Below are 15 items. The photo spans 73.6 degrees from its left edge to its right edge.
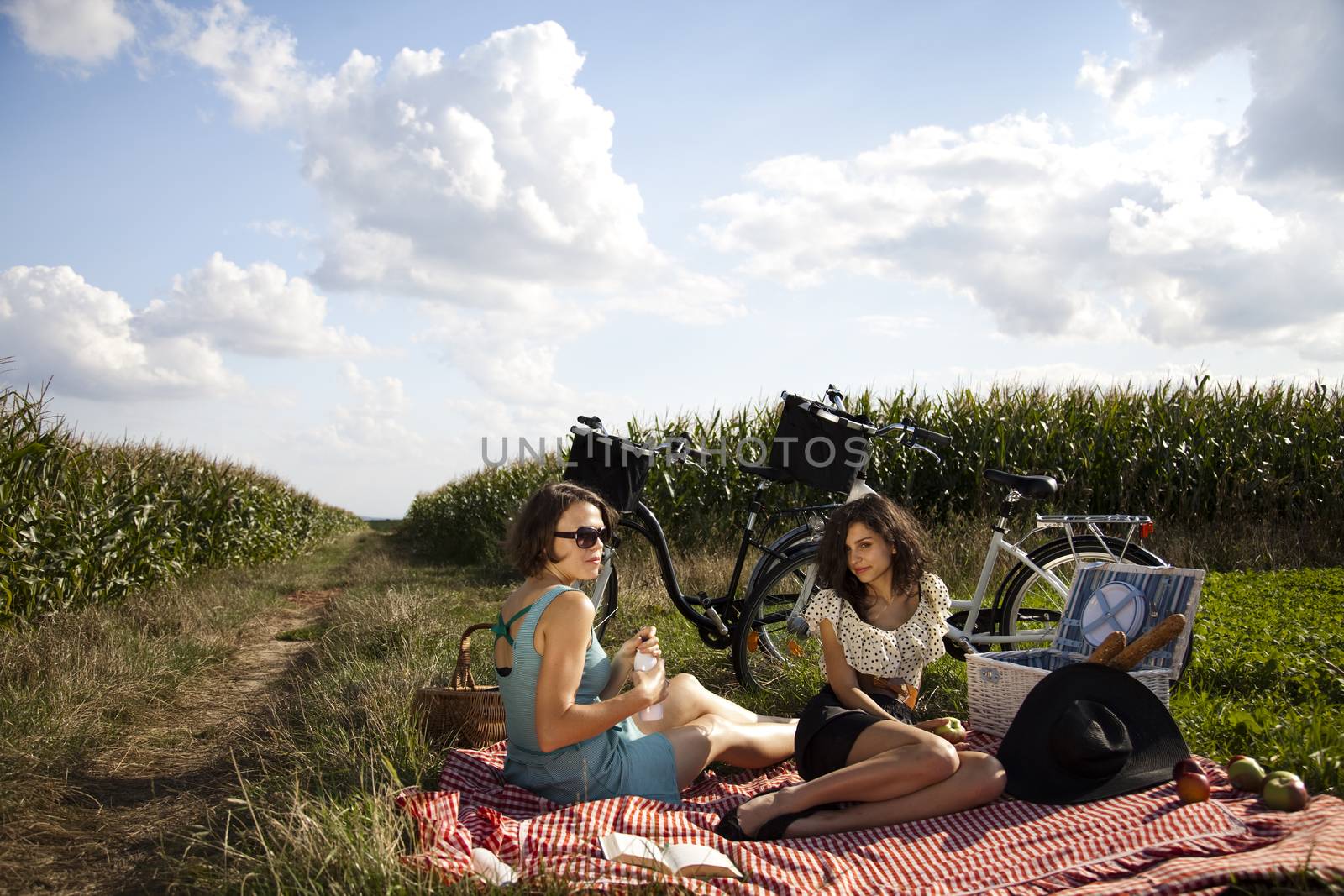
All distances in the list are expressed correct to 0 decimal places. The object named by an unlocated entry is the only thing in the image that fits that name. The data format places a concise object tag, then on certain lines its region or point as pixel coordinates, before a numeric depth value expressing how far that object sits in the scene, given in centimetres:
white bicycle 454
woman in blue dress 294
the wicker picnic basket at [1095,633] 363
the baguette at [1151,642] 345
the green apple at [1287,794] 284
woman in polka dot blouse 298
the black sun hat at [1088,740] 309
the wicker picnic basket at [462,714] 395
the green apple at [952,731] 331
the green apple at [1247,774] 301
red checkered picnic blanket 246
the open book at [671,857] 251
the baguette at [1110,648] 344
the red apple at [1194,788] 291
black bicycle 496
